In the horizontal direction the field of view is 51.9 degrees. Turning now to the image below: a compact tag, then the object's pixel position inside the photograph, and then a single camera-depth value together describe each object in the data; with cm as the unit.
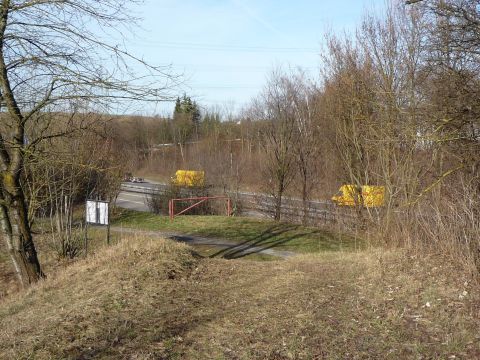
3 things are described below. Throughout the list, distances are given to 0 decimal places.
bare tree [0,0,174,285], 668
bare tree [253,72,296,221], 2222
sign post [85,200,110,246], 1041
